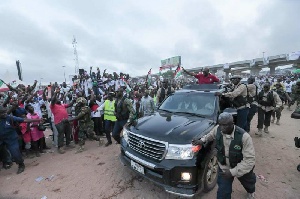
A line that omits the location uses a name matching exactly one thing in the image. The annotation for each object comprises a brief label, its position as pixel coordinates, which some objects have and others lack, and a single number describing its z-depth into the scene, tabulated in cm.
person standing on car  641
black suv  290
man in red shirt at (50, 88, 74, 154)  578
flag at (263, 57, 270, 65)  3948
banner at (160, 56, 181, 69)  5098
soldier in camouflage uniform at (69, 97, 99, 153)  593
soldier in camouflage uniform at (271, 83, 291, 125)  1083
